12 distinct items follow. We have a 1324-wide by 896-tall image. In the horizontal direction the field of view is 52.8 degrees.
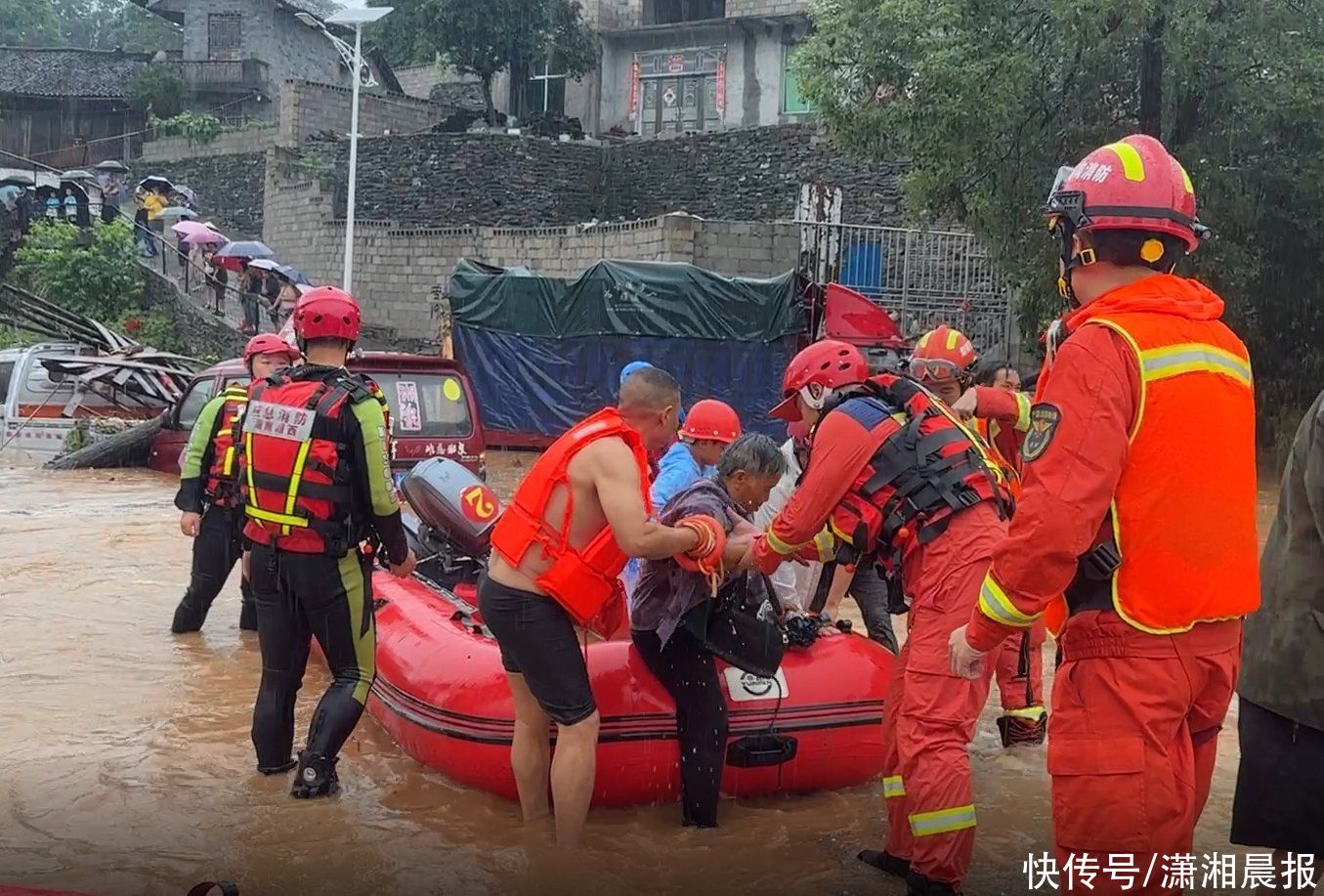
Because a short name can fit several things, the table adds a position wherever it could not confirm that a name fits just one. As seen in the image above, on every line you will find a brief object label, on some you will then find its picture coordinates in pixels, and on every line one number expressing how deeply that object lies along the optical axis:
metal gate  17.75
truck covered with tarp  16.06
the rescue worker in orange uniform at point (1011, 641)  5.06
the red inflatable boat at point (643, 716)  4.78
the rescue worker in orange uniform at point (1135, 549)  2.88
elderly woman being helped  4.61
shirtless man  4.20
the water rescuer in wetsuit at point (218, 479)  6.99
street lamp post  20.16
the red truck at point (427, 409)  9.42
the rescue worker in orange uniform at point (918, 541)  3.97
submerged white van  15.49
